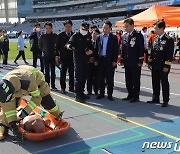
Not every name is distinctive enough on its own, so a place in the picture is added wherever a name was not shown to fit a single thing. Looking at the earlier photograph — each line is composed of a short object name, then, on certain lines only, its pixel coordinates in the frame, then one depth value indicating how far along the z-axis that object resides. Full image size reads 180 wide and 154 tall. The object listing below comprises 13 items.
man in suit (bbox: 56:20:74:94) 8.15
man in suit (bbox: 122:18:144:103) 6.95
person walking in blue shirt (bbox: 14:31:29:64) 15.57
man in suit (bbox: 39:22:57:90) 8.67
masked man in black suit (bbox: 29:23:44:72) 12.52
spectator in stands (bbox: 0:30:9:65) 15.53
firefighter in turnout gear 4.26
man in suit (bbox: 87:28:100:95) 8.09
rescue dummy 4.64
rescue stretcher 4.49
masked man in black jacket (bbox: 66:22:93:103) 7.14
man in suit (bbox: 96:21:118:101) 7.18
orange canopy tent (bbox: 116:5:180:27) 13.06
